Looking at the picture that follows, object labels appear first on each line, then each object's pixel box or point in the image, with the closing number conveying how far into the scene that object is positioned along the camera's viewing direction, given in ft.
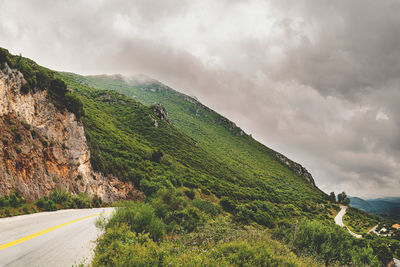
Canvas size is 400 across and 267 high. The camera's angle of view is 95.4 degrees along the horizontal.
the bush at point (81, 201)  55.11
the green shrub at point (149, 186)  93.50
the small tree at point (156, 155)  147.23
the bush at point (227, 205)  119.06
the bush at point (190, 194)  117.39
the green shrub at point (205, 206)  75.63
